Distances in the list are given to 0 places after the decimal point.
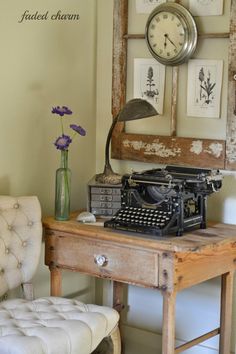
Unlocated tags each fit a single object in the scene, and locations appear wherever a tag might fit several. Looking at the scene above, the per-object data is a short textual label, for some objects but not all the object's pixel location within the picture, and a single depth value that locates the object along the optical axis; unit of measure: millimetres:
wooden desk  2725
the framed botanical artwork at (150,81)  3318
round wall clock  3131
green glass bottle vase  3096
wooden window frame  3121
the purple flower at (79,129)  3110
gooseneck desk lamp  3099
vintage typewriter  2855
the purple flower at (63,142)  3080
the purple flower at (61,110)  3098
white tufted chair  2412
